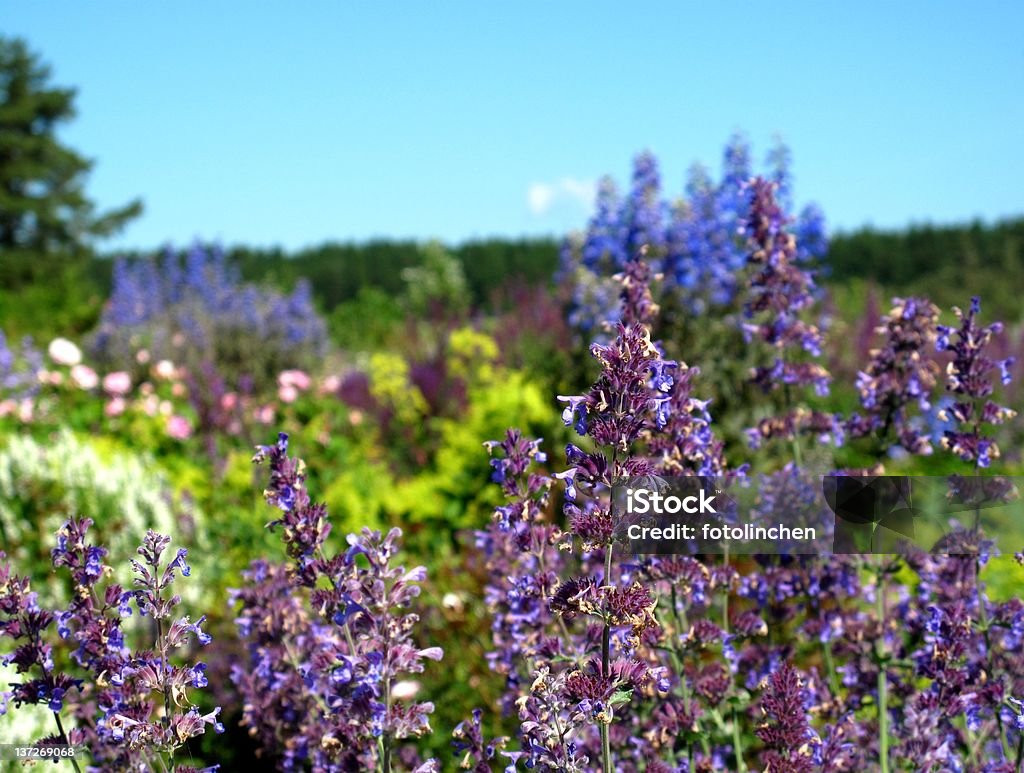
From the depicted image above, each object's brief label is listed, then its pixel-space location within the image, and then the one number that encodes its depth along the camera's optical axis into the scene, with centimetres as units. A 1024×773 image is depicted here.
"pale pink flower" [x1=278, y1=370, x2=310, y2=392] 857
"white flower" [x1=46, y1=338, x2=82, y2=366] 870
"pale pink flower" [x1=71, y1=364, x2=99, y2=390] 859
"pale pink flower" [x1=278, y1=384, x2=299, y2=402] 822
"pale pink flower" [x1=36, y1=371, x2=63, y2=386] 898
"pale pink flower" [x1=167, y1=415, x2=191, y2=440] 752
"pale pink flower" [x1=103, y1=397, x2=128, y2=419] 812
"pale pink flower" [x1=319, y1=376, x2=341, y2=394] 996
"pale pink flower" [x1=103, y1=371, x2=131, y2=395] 836
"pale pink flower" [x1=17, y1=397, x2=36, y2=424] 784
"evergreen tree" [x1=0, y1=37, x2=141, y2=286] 4525
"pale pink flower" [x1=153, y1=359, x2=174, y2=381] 878
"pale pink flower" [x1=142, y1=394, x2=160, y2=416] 830
